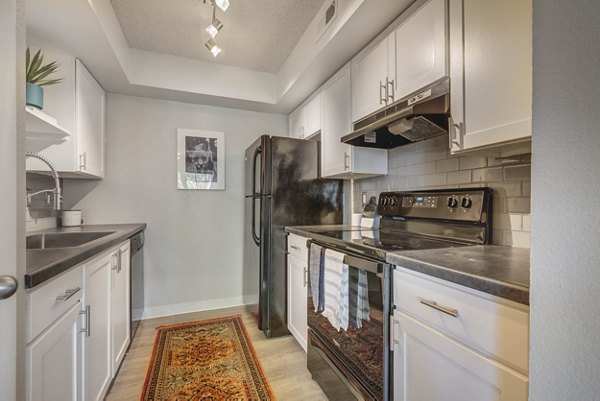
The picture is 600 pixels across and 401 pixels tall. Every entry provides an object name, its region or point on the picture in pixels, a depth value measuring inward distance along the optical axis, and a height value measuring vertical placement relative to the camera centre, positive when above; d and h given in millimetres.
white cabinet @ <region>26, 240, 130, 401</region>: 855 -521
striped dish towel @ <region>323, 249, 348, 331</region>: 1512 -465
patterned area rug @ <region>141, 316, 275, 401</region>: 1689 -1146
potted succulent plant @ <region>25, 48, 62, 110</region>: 1307 +588
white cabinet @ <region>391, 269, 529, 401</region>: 725 -432
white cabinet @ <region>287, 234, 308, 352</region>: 2043 -660
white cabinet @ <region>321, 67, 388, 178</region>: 2137 +437
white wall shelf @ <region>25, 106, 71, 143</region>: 1298 +378
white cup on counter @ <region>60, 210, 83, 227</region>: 2447 -156
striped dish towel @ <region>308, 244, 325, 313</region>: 1720 -463
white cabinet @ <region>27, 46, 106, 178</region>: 1976 +619
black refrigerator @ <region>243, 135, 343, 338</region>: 2428 -44
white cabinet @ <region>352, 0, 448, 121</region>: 1366 +792
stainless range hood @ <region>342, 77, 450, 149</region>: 1332 +427
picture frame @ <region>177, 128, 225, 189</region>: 3025 +445
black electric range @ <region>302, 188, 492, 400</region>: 1195 -277
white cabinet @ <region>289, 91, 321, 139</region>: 2666 +839
